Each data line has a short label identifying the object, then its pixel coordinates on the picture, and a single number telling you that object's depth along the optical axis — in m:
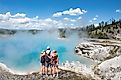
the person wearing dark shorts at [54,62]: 4.77
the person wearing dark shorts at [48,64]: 4.79
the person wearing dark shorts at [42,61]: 4.78
